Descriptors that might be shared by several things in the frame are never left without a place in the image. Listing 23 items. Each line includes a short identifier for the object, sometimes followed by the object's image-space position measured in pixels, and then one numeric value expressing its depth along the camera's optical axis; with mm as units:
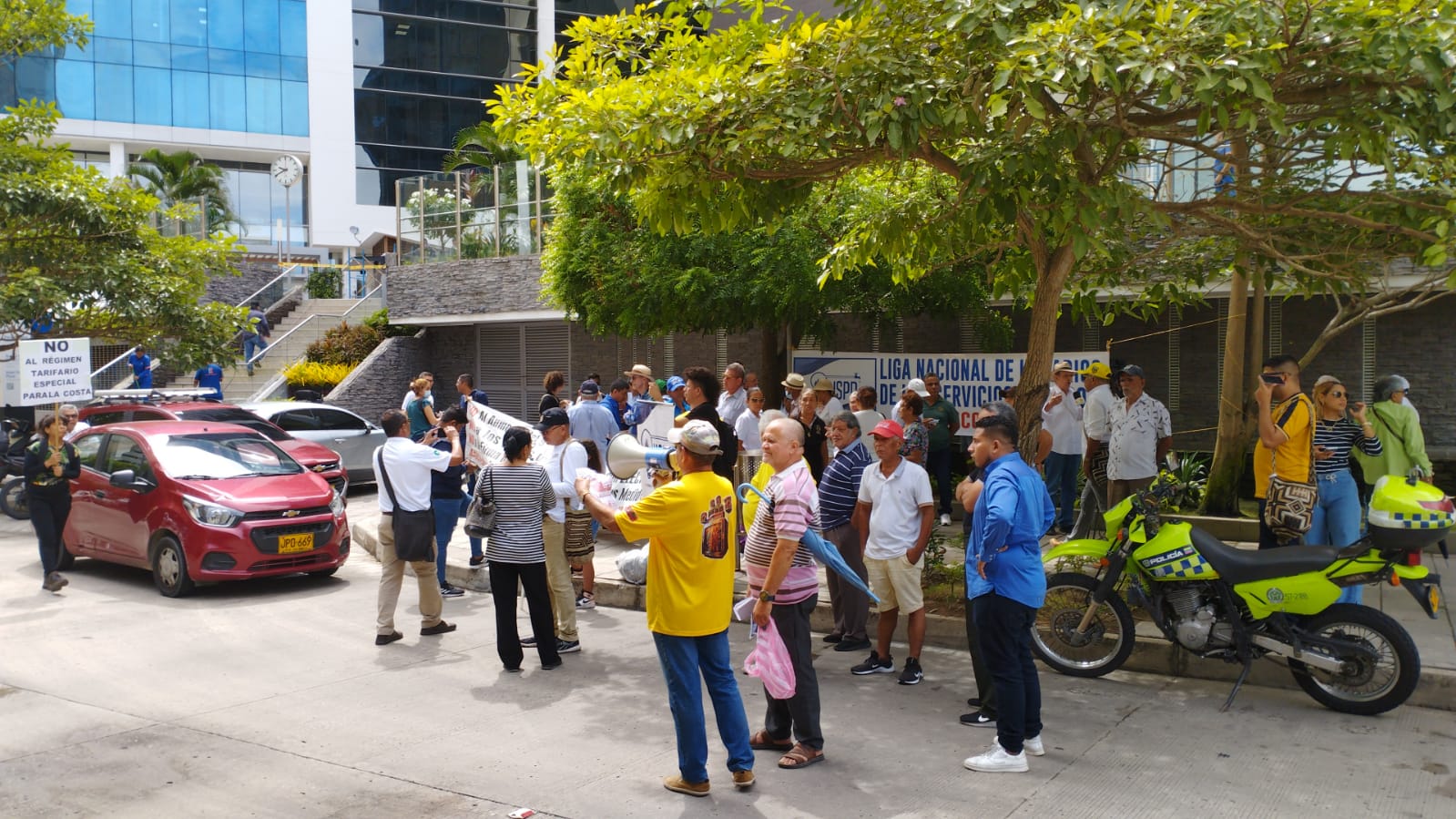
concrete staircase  26703
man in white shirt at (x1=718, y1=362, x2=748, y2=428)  12594
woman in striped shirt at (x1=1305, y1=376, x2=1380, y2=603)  8094
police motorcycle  6578
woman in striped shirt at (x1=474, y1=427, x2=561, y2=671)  7918
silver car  17969
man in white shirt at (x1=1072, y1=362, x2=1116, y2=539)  11266
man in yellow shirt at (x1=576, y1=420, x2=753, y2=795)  5414
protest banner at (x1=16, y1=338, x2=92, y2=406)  13656
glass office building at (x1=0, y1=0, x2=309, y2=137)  44344
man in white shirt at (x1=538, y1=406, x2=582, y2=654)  8516
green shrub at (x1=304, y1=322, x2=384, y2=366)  26938
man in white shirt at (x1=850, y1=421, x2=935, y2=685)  7418
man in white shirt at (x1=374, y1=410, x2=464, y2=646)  8805
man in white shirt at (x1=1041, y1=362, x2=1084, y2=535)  11820
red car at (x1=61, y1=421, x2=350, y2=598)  10461
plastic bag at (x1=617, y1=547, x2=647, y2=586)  9898
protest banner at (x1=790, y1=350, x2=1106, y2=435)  12688
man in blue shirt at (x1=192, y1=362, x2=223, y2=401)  21422
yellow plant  25672
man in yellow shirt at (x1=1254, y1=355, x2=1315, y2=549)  7723
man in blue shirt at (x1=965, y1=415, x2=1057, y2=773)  5695
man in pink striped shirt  5797
